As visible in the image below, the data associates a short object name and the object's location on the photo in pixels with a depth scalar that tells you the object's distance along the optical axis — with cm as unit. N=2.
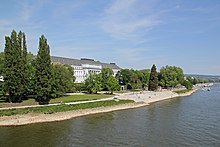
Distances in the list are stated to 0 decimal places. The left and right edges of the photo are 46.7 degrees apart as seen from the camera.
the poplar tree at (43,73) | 4994
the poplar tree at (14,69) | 4678
